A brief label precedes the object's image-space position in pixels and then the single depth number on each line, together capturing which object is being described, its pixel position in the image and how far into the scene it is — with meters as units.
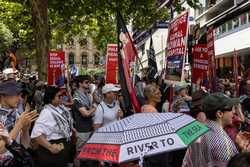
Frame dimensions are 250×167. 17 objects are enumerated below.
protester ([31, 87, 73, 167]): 2.61
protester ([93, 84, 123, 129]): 3.22
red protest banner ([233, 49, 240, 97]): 4.30
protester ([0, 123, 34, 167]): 1.80
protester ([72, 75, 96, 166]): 3.57
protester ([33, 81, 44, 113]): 4.54
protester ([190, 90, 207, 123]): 2.49
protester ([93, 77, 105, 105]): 4.64
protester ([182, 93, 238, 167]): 1.78
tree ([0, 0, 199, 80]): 6.80
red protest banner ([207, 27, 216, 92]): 4.22
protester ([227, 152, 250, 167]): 1.12
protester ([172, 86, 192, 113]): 3.43
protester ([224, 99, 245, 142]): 2.16
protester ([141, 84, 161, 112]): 2.58
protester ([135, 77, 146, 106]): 4.11
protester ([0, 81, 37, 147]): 2.07
